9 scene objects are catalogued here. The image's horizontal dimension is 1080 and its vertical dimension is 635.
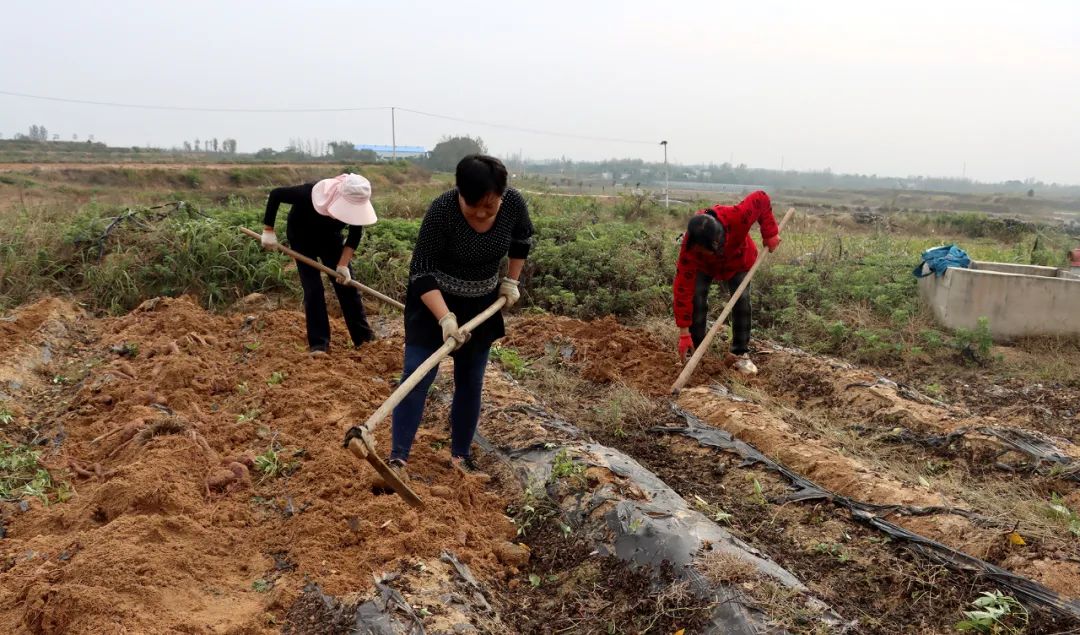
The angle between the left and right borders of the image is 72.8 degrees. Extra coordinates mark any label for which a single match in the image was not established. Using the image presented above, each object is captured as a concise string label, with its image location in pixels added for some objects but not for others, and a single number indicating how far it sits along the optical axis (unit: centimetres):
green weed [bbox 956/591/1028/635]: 251
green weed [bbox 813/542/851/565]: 310
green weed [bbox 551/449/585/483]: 336
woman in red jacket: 515
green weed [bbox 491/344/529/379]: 543
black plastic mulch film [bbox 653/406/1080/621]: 260
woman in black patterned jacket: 285
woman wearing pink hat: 478
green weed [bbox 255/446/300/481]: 343
